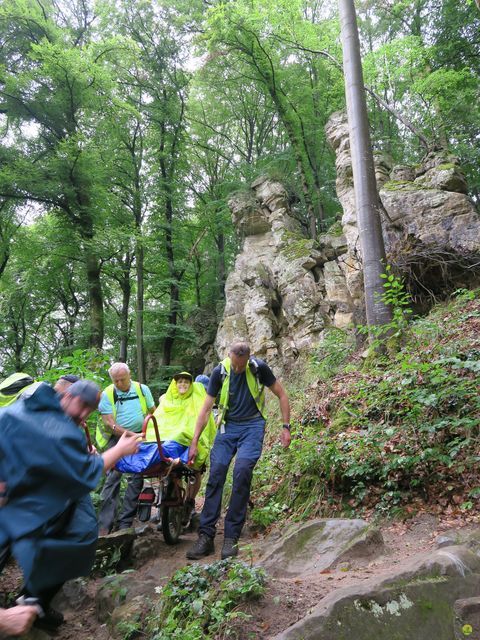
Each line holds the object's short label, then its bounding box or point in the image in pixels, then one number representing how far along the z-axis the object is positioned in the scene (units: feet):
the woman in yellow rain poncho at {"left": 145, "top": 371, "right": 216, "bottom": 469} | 15.98
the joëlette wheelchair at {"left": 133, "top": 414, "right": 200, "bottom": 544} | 14.60
